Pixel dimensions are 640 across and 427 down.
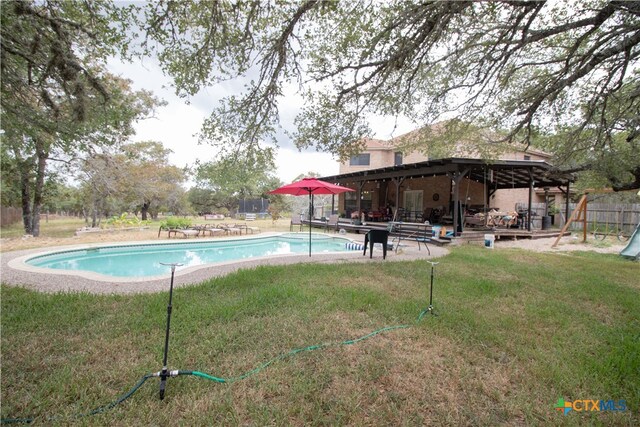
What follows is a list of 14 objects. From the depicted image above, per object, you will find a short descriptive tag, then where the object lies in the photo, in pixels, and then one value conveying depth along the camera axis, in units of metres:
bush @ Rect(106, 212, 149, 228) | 15.33
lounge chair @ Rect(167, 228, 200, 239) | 12.69
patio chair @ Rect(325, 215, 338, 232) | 15.48
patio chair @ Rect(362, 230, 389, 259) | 7.21
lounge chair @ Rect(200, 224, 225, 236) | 13.71
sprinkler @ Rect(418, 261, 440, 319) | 3.41
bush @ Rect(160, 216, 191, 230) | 13.71
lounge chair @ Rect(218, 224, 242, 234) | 14.52
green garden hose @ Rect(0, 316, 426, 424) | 1.72
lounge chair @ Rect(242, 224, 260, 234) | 15.46
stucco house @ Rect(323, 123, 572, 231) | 10.45
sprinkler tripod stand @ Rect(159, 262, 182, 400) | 1.94
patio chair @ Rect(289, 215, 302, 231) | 18.07
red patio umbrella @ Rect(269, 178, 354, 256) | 8.05
